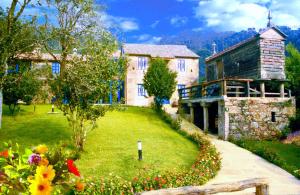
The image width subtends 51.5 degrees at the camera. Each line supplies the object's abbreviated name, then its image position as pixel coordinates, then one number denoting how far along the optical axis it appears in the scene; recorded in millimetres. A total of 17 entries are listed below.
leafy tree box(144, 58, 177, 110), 30281
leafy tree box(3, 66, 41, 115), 24125
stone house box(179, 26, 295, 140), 23906
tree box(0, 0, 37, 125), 13883
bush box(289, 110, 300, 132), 24955
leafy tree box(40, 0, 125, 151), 16062
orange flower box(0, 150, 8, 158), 3463
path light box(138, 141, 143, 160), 15007
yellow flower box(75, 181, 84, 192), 3469
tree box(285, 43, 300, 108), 29531
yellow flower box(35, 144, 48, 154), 3398
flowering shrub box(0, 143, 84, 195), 3128
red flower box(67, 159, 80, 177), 3355
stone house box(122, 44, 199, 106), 40375
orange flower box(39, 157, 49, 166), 3321
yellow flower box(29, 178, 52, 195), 3084
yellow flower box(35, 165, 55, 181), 3133
